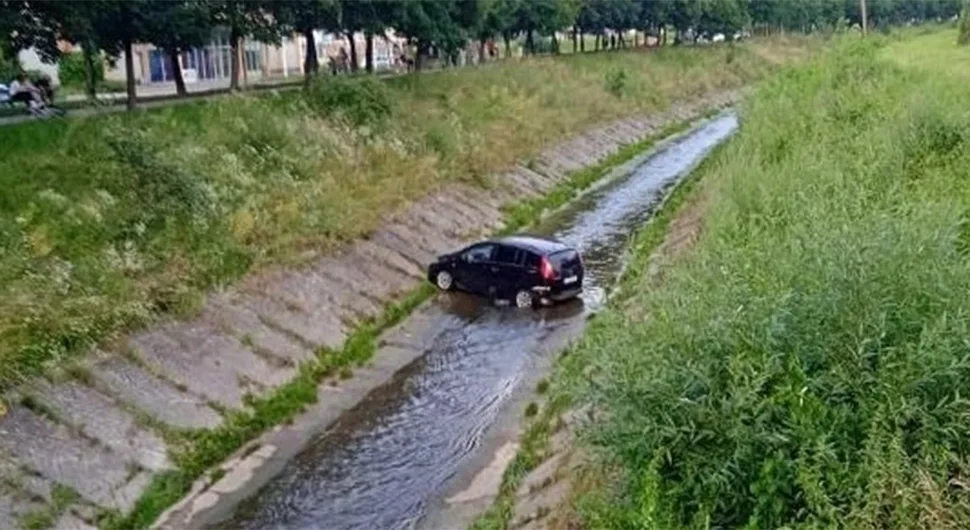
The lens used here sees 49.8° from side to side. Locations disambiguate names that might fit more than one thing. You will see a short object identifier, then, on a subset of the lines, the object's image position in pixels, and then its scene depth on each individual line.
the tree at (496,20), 54.95
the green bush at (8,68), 32.48
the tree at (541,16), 61.56
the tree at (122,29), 29.89
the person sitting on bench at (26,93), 31.73
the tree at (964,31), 48.84
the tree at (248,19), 35.59
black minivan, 24.55
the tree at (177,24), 31.75
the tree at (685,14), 86.00
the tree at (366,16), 43.00
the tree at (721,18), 91.80
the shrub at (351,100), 35.34
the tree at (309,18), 38.47
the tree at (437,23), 45.19
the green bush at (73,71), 51.39
